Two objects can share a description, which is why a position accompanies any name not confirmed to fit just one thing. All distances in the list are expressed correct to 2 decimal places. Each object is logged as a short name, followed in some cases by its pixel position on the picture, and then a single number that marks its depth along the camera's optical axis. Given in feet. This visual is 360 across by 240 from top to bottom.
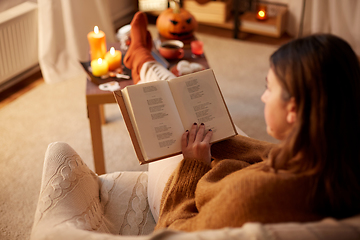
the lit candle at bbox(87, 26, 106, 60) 5.23
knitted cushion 1.65
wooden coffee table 4.64
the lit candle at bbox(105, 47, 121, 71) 5.22
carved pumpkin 6.28
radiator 6.92
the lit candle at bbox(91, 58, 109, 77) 5.01
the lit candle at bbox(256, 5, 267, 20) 9.41
